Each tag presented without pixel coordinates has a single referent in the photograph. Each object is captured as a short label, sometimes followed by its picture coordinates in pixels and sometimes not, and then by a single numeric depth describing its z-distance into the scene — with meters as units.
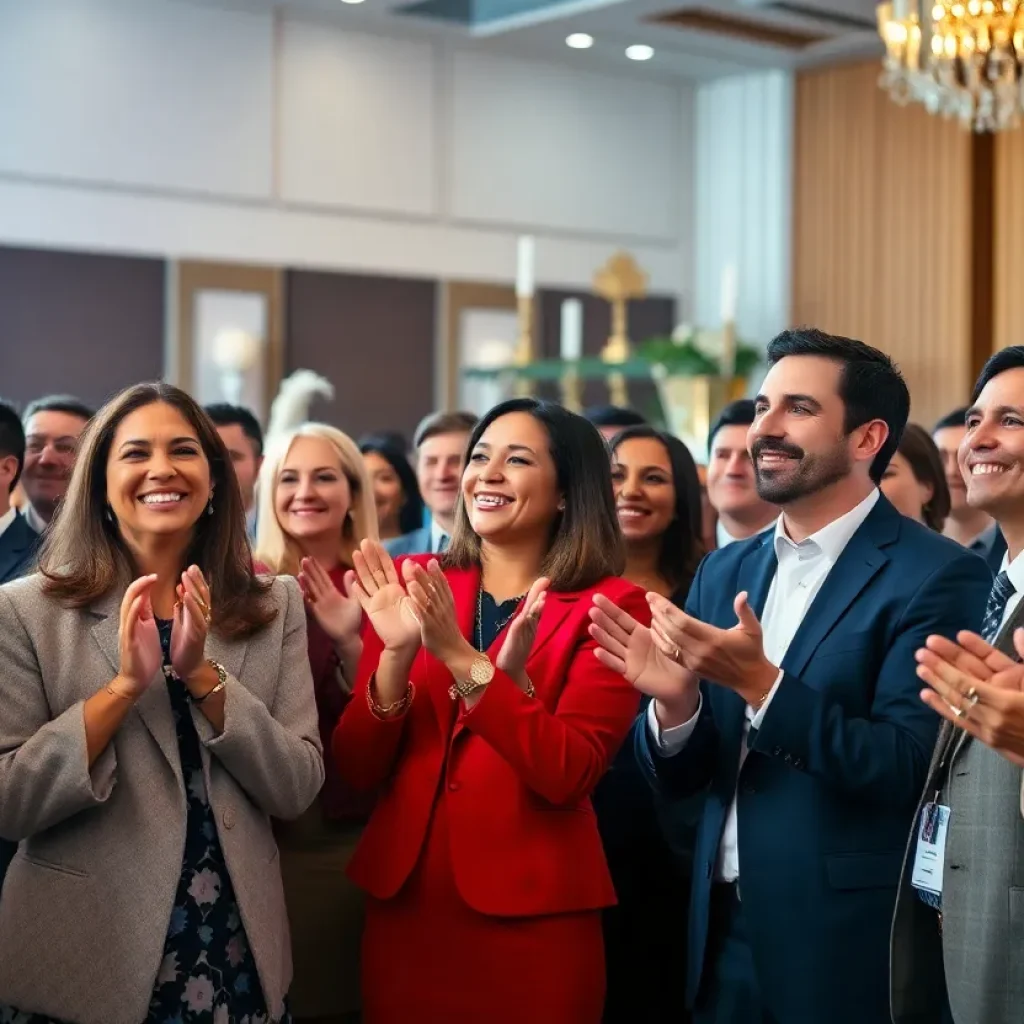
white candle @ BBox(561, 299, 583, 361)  9.20
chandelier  6.72
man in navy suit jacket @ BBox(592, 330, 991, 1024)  2.54
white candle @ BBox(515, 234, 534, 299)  9.30
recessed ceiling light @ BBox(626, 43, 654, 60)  10.91
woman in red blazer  2.75
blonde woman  3.25
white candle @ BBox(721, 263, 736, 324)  8.48
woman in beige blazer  2.55
